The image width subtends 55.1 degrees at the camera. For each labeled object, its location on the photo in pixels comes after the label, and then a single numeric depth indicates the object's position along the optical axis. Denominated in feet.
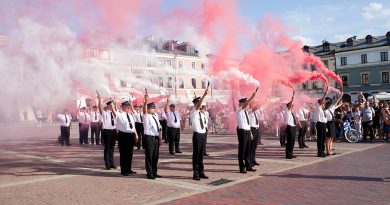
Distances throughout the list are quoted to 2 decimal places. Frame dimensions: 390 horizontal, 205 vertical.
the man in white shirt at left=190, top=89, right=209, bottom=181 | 30.30
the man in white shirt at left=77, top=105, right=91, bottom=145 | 63.26
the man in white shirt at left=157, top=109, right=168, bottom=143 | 60.23
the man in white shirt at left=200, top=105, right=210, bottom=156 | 31.88
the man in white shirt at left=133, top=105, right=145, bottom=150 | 53.00
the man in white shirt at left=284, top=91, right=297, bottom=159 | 40.04
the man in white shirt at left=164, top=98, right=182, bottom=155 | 47.24
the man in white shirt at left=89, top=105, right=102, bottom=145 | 61.99
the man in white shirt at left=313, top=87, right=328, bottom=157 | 41.16
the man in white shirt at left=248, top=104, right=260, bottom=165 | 36.50
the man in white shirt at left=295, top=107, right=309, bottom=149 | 49.62
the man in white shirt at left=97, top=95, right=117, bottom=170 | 35.96
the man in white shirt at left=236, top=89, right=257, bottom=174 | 32.52
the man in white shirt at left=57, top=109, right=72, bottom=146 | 60.54
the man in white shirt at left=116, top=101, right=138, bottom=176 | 32.92
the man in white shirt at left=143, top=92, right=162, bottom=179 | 30.73
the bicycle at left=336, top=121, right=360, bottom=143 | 55.94
